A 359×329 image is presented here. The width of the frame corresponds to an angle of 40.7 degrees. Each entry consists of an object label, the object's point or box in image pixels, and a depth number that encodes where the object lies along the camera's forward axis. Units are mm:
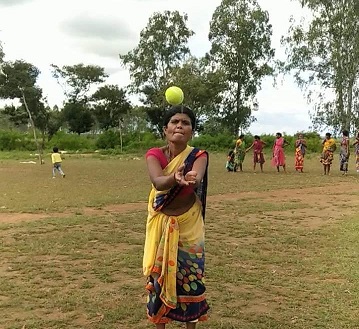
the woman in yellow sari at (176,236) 3148
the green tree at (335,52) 31578
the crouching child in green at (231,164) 19625
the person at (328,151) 17734
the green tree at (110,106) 45250
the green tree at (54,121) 44475
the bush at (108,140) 39312
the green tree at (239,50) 39656
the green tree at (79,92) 46094
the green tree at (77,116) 45906
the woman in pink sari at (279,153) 19428
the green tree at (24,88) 36438
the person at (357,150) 17173
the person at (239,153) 19489
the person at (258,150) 19823
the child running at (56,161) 17545
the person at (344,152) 17406
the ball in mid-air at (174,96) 3184
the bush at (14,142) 39969
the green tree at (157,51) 41719
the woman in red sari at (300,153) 19062
